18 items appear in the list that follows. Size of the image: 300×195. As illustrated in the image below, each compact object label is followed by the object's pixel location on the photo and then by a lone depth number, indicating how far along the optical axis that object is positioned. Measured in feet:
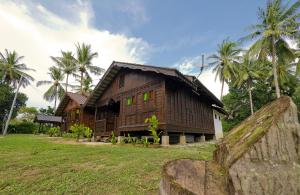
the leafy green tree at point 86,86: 70.16
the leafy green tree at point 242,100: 68.56
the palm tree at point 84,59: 64.88
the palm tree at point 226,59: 60.73
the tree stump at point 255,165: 3.29
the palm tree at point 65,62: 70.65
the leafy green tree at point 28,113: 104.90
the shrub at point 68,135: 38.55
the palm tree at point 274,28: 38.31
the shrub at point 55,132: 46.28
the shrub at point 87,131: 29.80
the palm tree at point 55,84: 74.01
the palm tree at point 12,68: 69.35
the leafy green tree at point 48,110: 94.54
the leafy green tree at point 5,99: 69.87
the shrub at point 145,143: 19.55
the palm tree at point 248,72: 59.60
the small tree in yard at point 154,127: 19.89
